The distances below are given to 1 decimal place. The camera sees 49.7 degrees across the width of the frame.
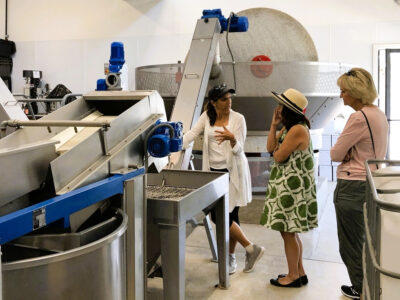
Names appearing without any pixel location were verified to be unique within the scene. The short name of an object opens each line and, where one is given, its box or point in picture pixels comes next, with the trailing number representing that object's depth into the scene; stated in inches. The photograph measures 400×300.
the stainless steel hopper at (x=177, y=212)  63.4
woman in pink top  78.2
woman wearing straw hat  85.8
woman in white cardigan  101.3
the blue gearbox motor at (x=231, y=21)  123.4
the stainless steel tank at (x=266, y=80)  139.7
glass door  232.7
